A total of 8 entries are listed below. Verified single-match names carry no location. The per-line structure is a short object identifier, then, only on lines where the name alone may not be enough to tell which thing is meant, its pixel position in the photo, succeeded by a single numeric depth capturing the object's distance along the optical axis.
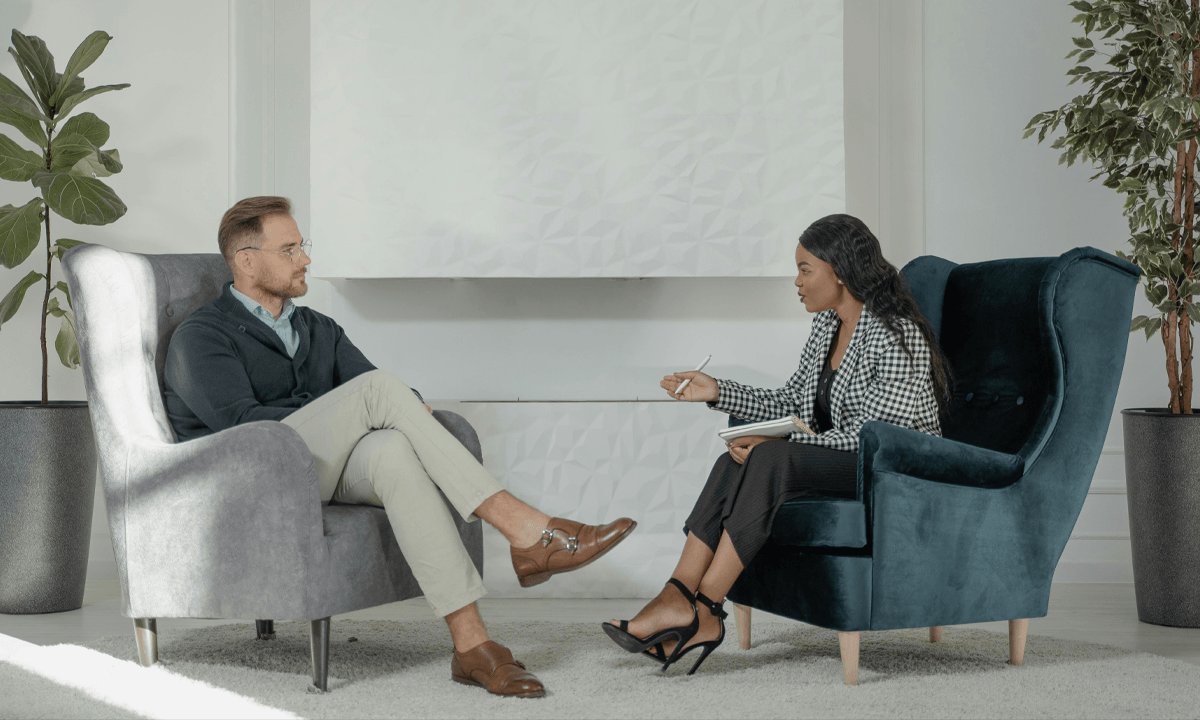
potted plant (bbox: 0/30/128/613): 2.97
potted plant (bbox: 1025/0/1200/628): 2.81
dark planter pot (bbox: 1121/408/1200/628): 2.81
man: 2.09
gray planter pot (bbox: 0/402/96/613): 2.97
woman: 2.15
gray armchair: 2.05
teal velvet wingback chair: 2.11
